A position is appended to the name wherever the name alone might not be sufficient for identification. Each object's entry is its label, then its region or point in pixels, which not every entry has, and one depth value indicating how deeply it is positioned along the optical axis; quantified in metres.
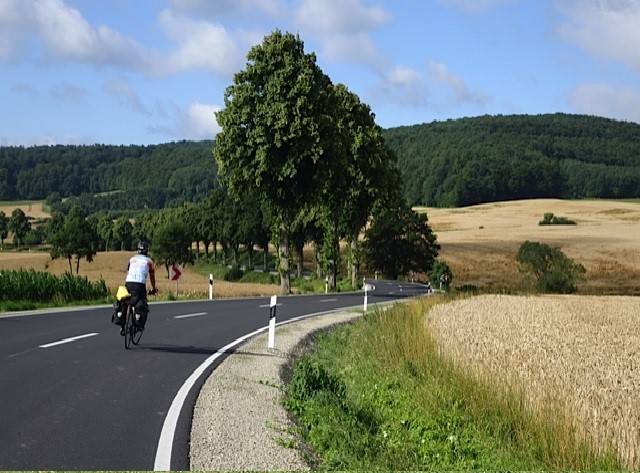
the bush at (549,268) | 62.50
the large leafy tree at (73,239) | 92.00
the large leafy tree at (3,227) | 145.12
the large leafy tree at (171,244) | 94.75
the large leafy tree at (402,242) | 84.25
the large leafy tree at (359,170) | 51.12
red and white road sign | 23.89
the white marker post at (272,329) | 16.39
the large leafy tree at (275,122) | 39.59
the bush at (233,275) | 82.25
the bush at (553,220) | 134.44
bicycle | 14.98
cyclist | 15.05
